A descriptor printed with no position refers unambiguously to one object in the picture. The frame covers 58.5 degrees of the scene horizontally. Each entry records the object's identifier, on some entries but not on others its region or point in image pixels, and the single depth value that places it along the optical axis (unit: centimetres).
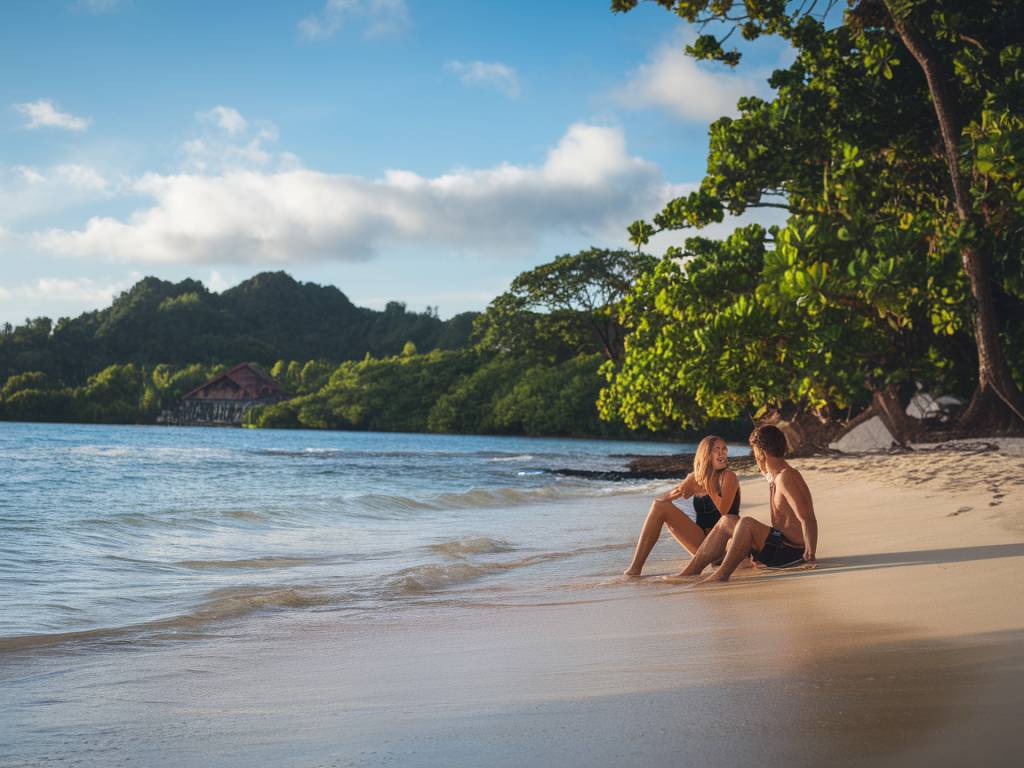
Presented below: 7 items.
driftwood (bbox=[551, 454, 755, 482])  2367
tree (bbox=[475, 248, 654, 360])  5294
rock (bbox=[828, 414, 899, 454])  1981
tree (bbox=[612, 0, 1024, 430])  1477
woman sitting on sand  696
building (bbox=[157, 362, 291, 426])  8119
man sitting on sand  654
